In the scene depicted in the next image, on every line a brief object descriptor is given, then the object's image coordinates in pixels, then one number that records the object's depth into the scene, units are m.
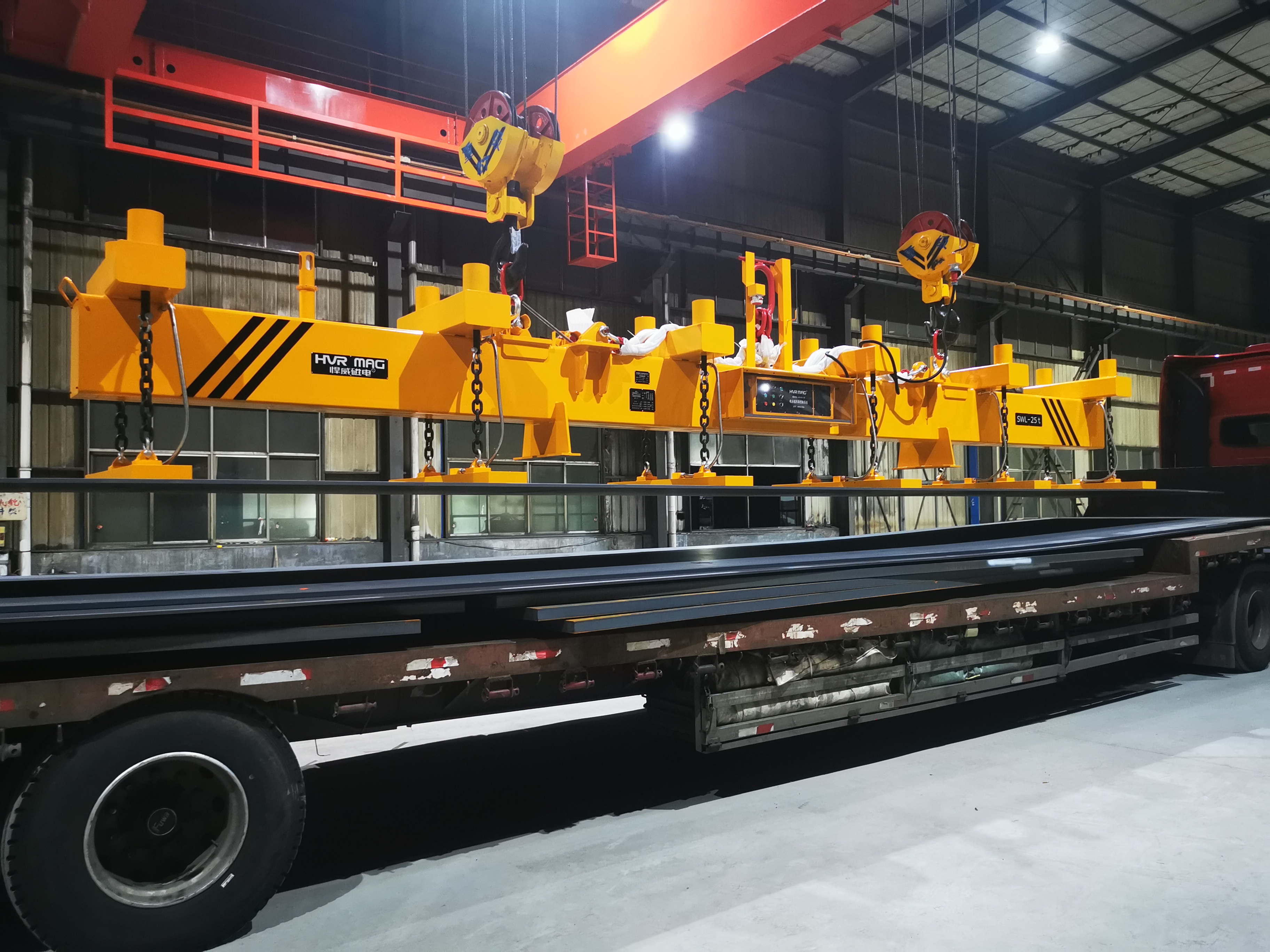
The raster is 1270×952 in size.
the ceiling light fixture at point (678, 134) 13.75
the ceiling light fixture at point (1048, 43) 14.26
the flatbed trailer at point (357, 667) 2.44
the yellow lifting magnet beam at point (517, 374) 3.56
